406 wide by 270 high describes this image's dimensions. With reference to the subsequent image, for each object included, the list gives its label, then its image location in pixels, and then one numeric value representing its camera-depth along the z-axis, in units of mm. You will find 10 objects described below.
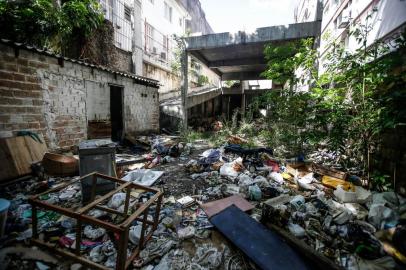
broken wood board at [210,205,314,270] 2092
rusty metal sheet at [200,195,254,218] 3082
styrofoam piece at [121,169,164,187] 4195
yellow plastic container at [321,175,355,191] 3593
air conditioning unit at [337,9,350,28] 5326
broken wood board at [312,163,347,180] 3953
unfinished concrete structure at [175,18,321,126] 7161
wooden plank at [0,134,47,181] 3912
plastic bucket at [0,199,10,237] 2358
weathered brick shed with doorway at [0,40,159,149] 4449
